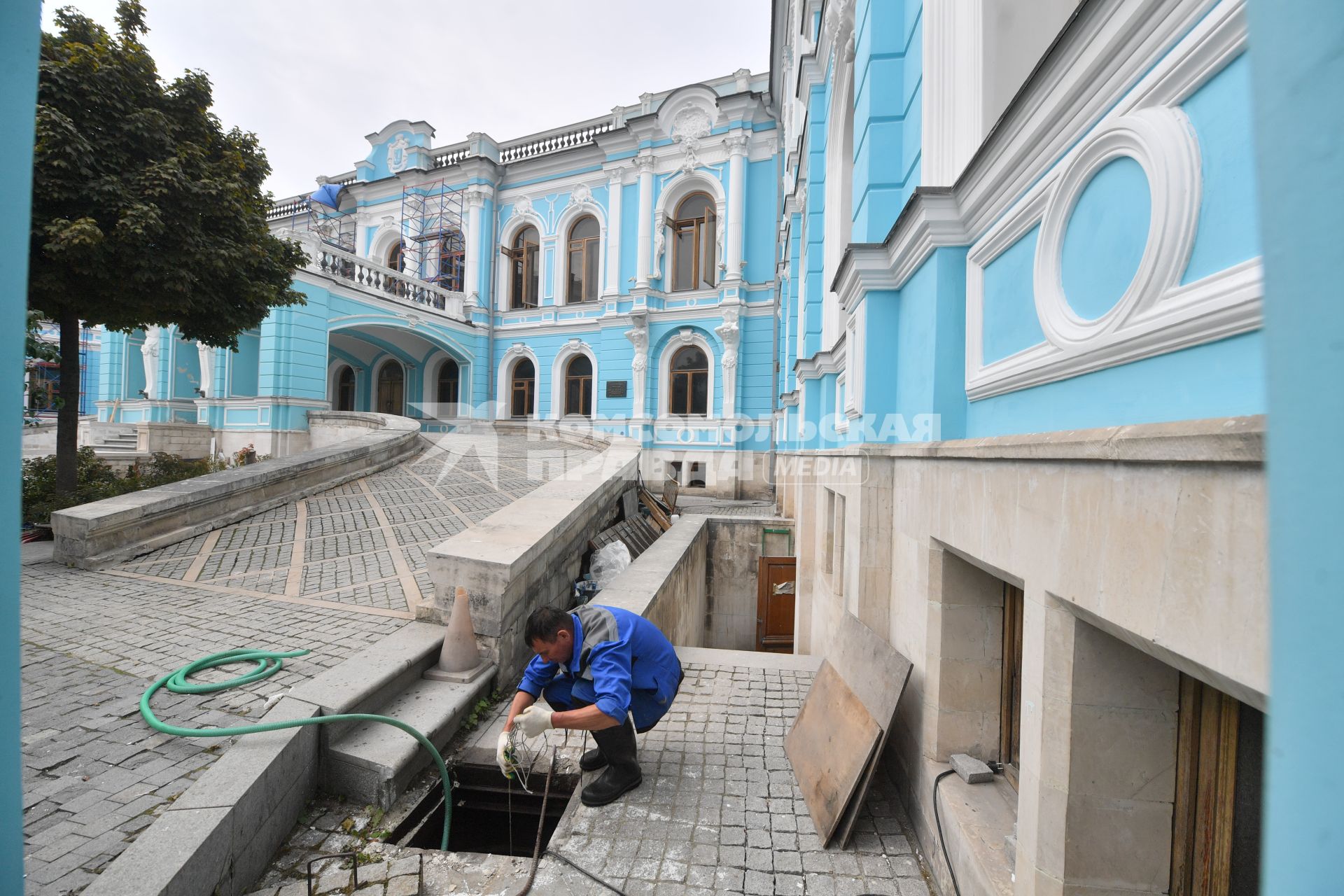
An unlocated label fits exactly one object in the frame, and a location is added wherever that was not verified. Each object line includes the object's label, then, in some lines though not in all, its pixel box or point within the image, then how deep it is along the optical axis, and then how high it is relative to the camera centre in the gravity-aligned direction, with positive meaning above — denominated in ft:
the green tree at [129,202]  20.58 +8.51
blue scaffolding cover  72.84 +29.07
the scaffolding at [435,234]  66.44 +22.97
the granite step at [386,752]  9.53 -5.22
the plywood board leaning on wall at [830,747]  8.74 -4.83
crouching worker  9.01 -3.88
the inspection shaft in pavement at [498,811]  10.42 -6.53
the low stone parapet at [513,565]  13.37 -3.09
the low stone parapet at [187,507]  18.49 -2.70
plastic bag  21.16 -4.33
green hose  9.34 -4.55
